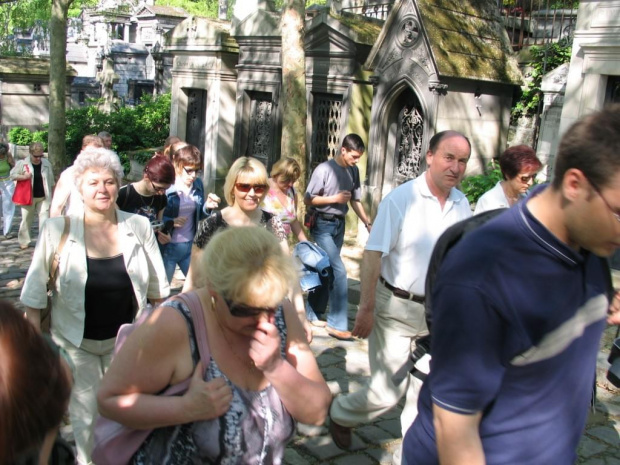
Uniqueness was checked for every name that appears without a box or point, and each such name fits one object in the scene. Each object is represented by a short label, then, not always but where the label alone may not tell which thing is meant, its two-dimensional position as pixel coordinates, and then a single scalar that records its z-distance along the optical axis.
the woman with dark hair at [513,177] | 5.11
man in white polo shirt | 4.10
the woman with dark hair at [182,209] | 6.26
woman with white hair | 3.83
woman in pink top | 6.23
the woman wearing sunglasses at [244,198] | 4.65
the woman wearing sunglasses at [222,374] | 2.23
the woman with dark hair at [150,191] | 5.55
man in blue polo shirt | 1.88
